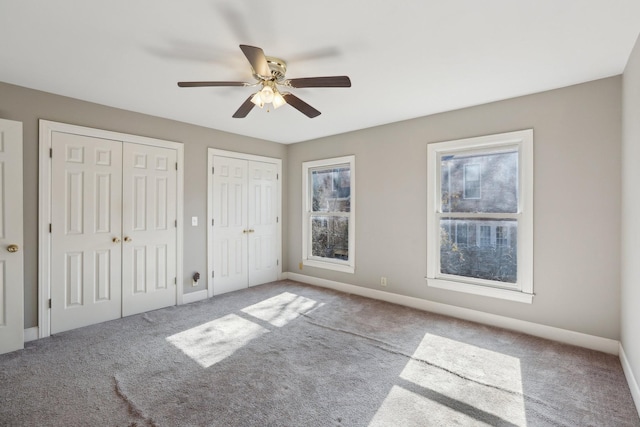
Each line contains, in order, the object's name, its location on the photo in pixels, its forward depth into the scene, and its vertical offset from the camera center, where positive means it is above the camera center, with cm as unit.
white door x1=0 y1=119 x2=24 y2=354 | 279 -26
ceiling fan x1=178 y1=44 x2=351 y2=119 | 210 +99
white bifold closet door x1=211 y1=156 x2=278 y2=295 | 464 -18
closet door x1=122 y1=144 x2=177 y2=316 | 371 -21
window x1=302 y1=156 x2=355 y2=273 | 479 -3
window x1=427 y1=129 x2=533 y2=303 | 323 -3
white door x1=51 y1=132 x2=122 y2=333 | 322 -21
